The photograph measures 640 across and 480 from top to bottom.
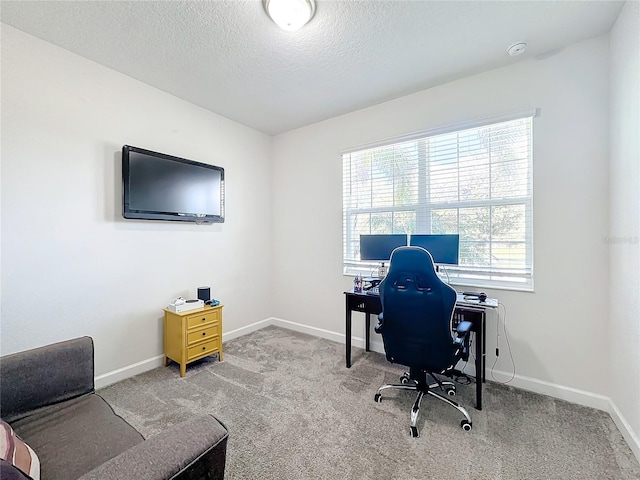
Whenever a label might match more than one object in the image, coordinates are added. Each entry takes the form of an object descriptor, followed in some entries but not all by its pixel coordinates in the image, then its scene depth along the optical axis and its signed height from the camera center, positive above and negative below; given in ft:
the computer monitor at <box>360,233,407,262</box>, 8.89 -0.24
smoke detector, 6.81 +4.81
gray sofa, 2.71 -2.48
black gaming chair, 5.85 -1.83
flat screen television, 8.07 +1.68
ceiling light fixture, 5.54 +4.75
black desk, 6.60 -2.18
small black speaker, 9.59 -1.96
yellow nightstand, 8.38 -3.10
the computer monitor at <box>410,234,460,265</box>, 7.78 -0.25
